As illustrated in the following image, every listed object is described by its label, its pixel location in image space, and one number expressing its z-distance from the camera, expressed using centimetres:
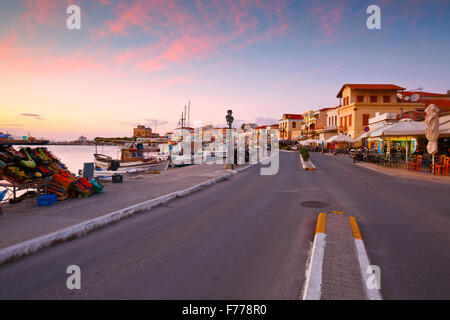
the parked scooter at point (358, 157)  2421
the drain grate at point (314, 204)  728
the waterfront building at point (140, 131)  17412
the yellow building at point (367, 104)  4266
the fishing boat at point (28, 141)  10604
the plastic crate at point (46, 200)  670
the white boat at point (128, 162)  2640
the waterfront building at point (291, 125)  9192
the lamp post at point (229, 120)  1797
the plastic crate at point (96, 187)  832
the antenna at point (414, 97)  3796
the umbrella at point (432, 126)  1309
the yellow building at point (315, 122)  6751
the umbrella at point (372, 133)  1649
